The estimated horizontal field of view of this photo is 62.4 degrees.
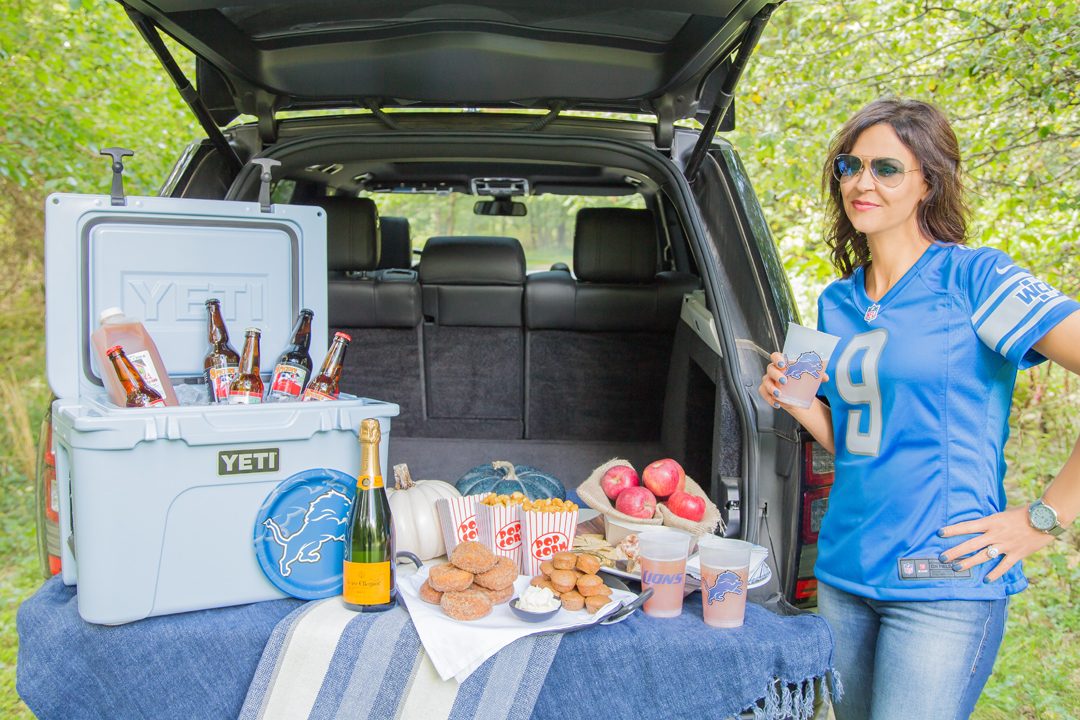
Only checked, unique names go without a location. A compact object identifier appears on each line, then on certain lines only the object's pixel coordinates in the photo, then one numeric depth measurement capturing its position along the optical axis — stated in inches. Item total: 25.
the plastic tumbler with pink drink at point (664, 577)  62.6
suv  78.2
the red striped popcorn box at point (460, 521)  72.0
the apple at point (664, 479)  81.0
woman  59.2
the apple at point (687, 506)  78.4
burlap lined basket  76.0
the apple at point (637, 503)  78.2
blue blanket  57.7
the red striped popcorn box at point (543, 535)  69.6
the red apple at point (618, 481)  82.2
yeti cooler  59.0
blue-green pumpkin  88.6
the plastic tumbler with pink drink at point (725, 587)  61.1
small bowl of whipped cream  59.9
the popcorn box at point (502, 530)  70.5
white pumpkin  74.0
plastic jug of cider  72.2
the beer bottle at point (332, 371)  77.6
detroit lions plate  64.3
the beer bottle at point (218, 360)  77.5
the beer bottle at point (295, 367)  76.8
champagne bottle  62.7
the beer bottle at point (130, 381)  69.7
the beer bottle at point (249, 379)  75.3
